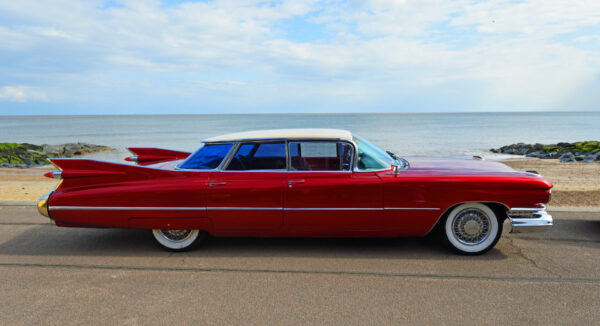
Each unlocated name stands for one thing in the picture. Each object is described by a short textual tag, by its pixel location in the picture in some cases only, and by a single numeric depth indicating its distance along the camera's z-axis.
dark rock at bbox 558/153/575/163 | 20.97
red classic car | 4.23
